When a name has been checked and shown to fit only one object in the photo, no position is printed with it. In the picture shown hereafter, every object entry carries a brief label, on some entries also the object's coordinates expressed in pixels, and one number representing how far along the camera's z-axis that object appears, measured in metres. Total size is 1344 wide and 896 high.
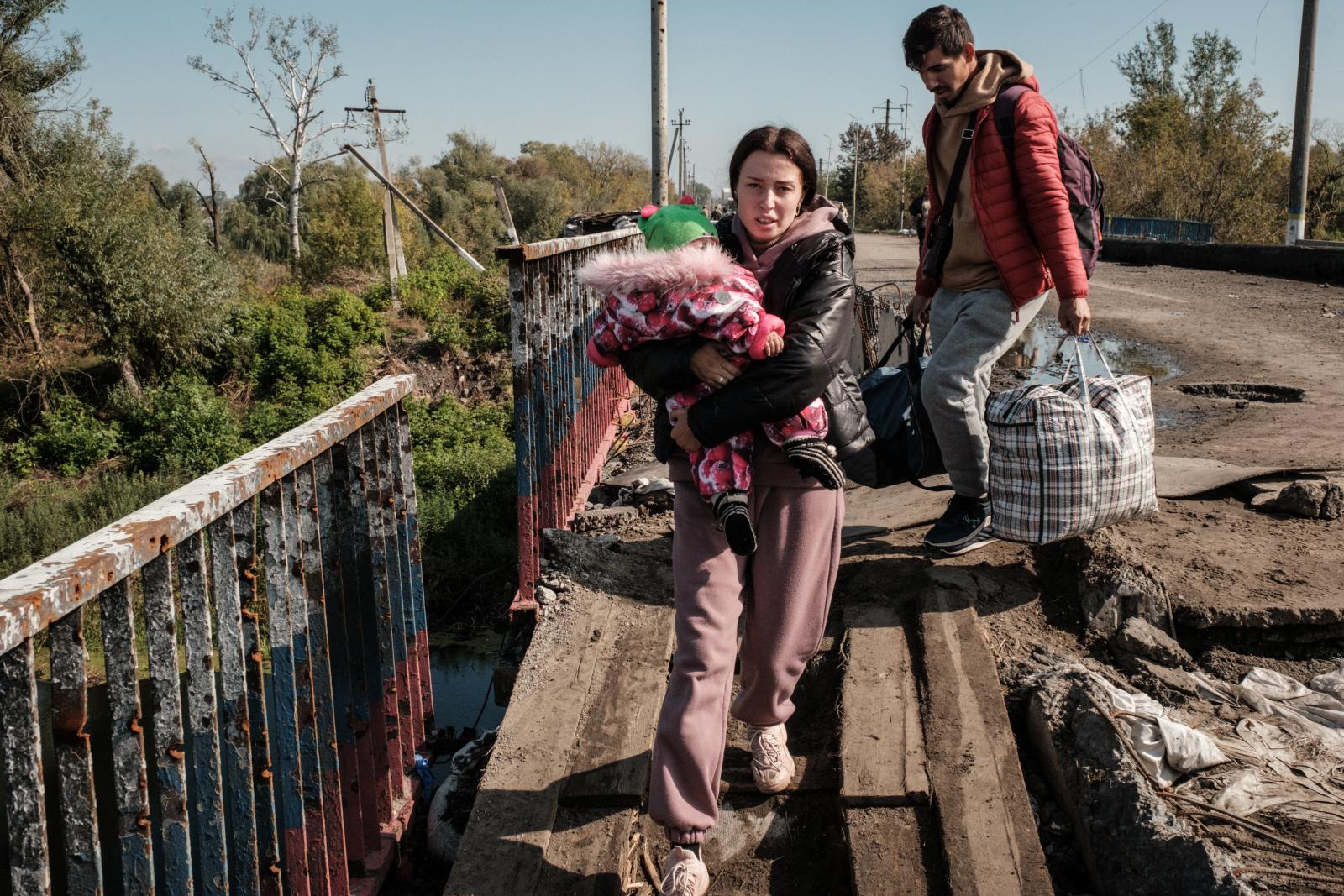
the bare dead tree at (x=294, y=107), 39.19
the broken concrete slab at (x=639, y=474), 5.61
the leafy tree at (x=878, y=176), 65.19
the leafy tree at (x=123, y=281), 18.48
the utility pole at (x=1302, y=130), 18.23
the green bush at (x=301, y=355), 17.14
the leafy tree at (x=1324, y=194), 31.67
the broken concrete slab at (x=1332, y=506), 4.14
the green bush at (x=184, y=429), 16.22
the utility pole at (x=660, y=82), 13.11
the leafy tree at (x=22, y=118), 18.98
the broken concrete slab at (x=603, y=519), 4.86
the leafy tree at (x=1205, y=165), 28.14
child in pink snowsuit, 2.33
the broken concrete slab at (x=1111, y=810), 2.20
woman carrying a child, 2.36
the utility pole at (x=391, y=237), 21.35
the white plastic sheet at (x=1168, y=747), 2.66
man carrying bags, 3.53
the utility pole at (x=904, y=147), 58.24
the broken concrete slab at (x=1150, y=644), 3.33
